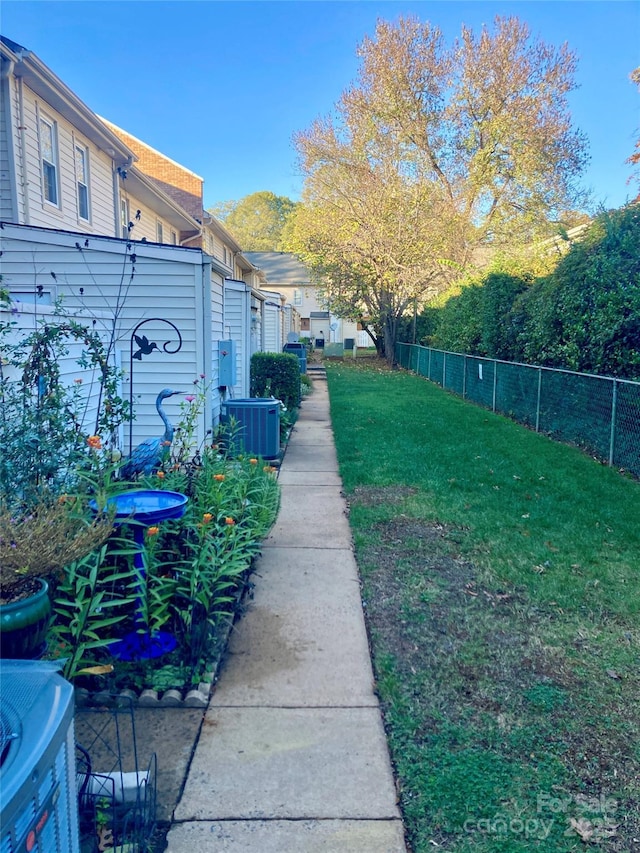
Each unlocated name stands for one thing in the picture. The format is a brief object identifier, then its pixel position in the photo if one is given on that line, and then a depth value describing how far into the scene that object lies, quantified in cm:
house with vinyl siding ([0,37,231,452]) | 672
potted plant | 206
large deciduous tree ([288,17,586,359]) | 2339
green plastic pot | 203
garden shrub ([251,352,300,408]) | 1227
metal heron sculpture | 448
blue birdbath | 316
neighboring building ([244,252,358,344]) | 4406
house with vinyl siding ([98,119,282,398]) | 1059
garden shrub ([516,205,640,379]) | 842
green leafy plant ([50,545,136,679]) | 289
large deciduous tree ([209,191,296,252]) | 6575
